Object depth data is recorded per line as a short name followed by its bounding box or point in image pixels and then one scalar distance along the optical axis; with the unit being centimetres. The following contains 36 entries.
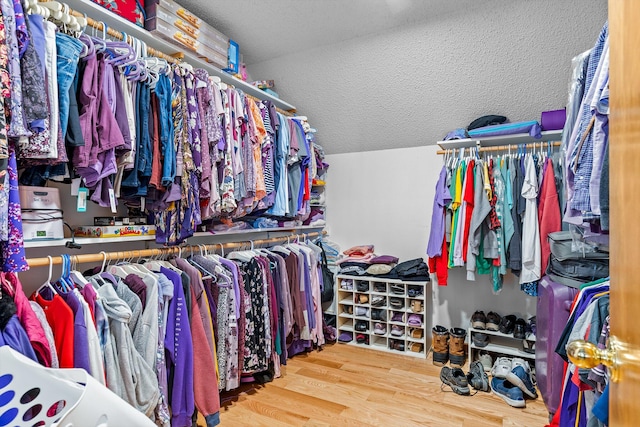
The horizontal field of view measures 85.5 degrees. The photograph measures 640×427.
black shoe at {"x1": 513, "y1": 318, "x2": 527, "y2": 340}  253
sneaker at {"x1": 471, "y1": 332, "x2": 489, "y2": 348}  268
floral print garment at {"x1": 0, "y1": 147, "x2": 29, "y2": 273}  123
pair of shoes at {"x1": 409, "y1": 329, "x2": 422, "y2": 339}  293
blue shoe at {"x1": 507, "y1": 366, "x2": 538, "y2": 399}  223
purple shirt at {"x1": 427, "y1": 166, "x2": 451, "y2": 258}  278
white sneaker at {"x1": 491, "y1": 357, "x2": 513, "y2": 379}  236
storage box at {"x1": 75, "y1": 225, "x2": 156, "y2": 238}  173
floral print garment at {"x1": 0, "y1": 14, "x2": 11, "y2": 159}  110
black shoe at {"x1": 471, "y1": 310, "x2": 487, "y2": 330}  272
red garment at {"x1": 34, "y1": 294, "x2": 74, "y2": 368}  134
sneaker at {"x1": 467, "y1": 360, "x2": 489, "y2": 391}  233
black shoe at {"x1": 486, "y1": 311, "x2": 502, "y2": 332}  268
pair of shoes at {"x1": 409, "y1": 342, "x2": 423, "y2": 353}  292
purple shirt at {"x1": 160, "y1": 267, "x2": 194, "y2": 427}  173
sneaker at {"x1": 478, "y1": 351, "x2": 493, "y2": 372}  258
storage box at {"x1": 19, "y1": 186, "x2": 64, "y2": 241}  142
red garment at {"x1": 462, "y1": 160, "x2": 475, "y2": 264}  269
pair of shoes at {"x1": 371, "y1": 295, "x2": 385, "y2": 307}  301
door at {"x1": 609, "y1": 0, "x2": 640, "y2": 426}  45
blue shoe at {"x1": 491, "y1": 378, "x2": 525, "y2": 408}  214
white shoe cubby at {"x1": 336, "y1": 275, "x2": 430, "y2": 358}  290
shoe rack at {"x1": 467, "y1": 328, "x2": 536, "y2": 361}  255
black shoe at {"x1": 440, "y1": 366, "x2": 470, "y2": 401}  229
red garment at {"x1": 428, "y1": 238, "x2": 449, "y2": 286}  282
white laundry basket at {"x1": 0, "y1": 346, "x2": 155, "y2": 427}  72
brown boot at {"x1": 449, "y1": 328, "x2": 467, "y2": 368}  272
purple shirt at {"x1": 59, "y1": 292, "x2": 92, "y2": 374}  135
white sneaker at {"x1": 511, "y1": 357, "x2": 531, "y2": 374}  237
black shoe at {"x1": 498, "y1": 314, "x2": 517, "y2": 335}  263
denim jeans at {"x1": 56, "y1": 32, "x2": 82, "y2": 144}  134
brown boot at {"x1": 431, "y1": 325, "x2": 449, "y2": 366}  277
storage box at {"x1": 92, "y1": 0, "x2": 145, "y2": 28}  175
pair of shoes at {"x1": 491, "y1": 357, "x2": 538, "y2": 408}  217
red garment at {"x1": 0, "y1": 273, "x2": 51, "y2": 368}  121
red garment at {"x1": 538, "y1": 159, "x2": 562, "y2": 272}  240
